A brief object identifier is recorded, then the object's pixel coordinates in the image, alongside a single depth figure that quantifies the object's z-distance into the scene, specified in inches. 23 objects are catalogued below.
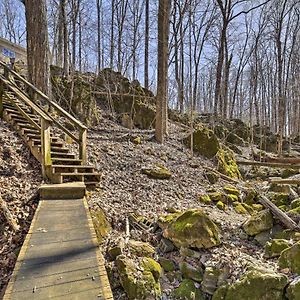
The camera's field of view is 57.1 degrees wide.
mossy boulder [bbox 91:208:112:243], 183.6
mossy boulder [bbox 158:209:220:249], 190.9
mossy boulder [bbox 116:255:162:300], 149.7
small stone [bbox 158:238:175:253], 193.8
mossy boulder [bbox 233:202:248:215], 282.7
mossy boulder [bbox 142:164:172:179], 309.6
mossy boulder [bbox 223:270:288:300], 143.9
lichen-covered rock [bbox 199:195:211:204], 290.0
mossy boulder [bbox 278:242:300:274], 158.2
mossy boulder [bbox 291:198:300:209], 257.4
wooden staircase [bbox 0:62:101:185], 220.7
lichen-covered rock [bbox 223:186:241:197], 330.4
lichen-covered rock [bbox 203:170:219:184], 359.9
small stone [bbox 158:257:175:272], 178.5
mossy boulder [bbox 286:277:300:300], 138.9
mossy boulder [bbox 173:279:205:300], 156.9
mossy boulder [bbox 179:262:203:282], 171.0
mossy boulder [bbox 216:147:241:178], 420.8
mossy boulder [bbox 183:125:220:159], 448.3
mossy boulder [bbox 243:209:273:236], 219.1
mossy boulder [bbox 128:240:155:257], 177.7
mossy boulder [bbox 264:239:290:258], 182.5
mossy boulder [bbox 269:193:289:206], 289.1
